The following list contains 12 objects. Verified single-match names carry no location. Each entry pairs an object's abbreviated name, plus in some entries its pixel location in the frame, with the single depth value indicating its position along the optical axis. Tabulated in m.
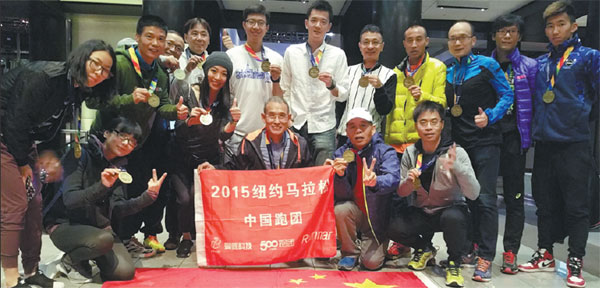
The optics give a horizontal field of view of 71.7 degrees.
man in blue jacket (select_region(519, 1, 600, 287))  3.63
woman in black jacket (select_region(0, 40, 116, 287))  2.73
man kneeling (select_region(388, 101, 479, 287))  3.46
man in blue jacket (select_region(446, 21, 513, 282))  3.69
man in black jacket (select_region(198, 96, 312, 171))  3.82
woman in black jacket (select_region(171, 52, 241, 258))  3.91
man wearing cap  3.70
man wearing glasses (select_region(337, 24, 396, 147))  3.91
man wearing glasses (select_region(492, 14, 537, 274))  3.86
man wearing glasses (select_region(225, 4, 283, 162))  4.12
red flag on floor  3.30
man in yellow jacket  3.93
